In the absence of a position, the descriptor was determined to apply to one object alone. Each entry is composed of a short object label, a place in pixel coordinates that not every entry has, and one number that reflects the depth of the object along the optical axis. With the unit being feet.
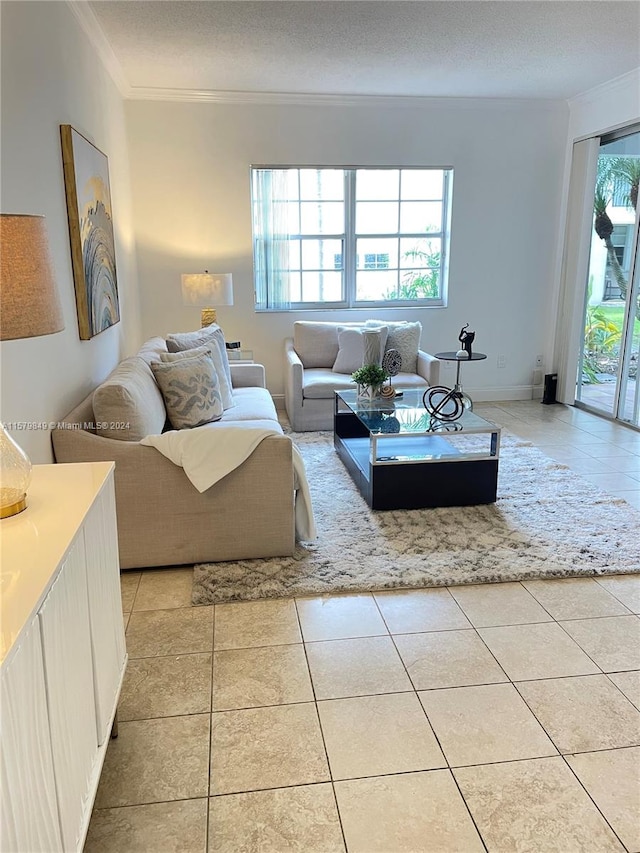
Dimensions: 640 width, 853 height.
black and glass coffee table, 11.30
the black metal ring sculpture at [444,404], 12.57
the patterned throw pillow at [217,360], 12.23
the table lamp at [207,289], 16.74
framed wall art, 10.20
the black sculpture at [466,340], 16.34
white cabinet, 3.31
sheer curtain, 18.01
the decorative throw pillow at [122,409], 9.06
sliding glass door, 16.63
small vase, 13.56
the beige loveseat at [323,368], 16.48
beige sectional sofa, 8.87
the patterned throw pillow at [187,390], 11.26
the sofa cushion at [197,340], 13.38
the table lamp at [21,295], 4.25
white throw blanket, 8.88
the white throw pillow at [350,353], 17.53
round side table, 16.37
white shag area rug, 9.02
